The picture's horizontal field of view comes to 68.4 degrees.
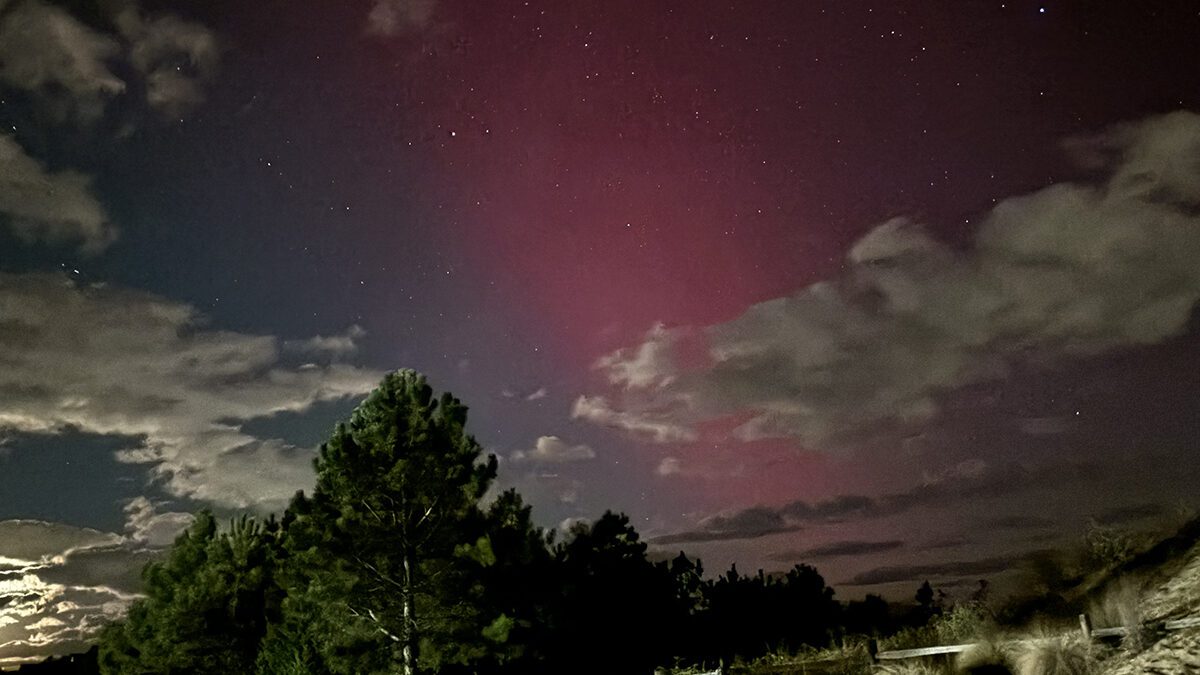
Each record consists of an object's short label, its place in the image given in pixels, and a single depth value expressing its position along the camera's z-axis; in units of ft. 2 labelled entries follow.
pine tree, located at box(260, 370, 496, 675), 82.94
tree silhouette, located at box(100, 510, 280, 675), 115.96
